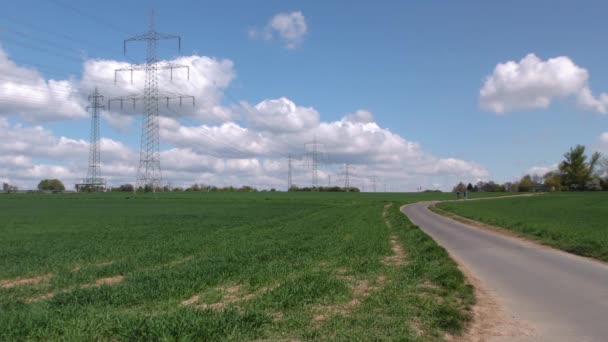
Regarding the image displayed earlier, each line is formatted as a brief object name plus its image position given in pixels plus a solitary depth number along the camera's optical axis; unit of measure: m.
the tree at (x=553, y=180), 164.55
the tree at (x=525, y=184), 186.79
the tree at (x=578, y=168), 146.38
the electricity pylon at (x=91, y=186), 132.10
